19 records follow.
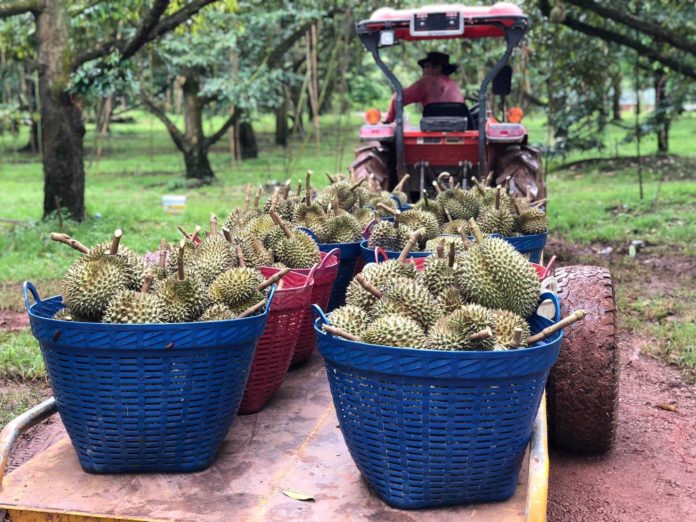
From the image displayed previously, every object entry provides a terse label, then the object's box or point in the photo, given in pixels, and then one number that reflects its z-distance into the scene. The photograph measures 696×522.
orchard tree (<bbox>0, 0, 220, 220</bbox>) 9.21
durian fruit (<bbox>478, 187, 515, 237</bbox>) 4.50
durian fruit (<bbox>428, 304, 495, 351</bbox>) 2.51
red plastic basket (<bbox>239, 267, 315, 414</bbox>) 3.36
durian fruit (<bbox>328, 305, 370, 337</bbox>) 2.74
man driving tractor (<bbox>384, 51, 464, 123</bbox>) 8.36
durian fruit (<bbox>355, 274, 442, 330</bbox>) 2.80
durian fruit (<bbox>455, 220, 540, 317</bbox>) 2.91
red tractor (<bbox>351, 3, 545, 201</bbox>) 7.37
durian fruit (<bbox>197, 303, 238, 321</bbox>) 2.86
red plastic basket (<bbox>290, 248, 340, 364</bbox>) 3.85
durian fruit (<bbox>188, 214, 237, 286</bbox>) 3.34
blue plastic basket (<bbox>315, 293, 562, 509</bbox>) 2.37
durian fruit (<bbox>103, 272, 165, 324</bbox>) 2.73
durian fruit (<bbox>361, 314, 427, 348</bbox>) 2.54
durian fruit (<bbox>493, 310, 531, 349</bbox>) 2.53
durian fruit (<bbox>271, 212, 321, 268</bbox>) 3.87
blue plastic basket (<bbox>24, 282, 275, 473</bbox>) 2.62
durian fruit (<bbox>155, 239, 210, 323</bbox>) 2.84
